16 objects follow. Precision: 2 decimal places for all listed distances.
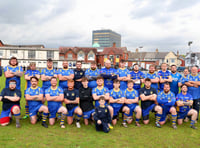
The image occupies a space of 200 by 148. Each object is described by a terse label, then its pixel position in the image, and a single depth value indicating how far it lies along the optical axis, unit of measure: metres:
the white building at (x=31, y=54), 43.28
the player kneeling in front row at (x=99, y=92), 5.85
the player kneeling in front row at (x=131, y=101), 5.97
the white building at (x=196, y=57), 60.55
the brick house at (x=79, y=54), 50.06
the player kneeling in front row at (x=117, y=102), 5.93
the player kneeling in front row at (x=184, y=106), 5.84
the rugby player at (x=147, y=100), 6.00
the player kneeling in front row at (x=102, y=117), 5.26
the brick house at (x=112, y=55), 52.84
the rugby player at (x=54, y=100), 5.65
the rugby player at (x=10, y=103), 5.53
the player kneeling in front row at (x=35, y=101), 5.65
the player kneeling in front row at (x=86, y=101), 5.93
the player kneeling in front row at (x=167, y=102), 5.85
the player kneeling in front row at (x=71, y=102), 5.76
